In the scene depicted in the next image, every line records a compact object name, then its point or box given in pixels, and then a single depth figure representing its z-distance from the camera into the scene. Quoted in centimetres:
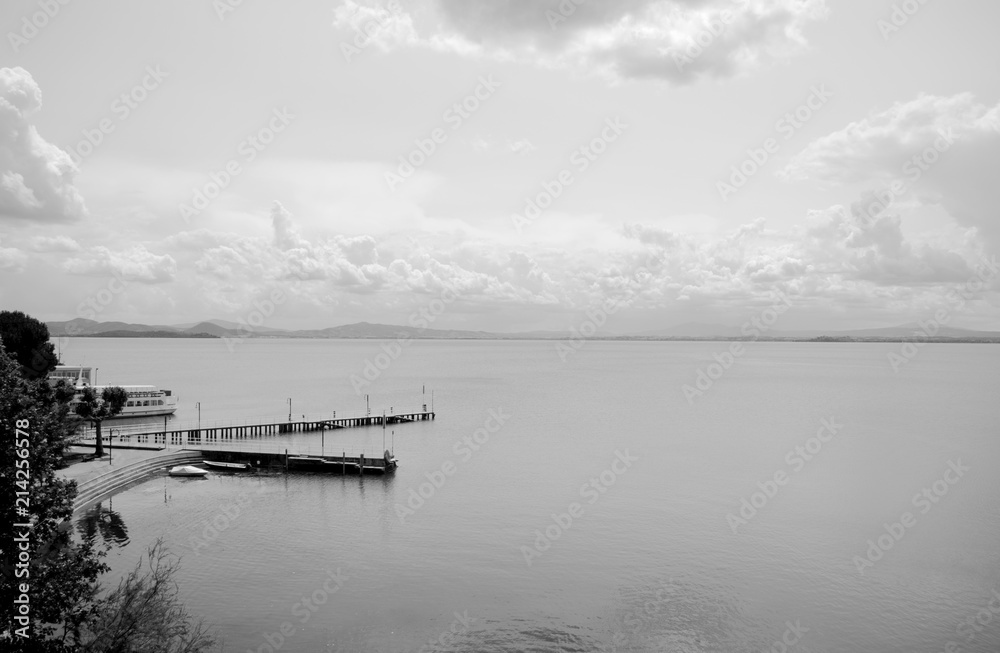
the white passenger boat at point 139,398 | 9081
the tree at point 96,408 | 5269
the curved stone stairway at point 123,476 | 4245
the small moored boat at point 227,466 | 5722
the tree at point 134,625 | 1811
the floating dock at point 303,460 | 5722
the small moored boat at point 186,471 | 5297
